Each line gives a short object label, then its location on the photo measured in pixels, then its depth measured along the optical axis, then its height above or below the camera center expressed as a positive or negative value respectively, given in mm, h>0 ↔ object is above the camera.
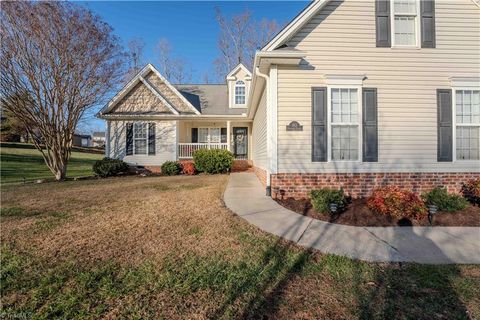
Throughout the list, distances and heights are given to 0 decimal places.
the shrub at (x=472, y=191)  6210 -832
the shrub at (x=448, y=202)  5574 -954
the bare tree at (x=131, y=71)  14397 +5173
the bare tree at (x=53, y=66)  10562 +4106
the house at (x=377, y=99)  6770 +1539
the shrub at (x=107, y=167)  12859 -333
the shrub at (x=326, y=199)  5520 -873
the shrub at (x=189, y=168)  13508 -432
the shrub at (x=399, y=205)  5211 -956
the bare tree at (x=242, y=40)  27094 +12703
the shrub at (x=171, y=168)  13555 -423
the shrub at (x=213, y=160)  13102 -33
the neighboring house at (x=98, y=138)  75125 +7008
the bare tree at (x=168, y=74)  30433 +10001
